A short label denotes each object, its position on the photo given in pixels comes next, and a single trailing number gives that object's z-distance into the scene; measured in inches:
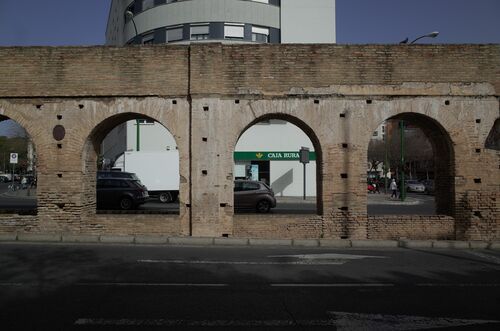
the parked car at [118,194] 810.8
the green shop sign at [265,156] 1259.8
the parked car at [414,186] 1786.4
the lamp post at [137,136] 1224.2
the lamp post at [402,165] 1093.9
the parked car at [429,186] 1692.9
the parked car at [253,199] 780.0
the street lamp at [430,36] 799.3
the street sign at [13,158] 1299.0
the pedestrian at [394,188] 1264.8
